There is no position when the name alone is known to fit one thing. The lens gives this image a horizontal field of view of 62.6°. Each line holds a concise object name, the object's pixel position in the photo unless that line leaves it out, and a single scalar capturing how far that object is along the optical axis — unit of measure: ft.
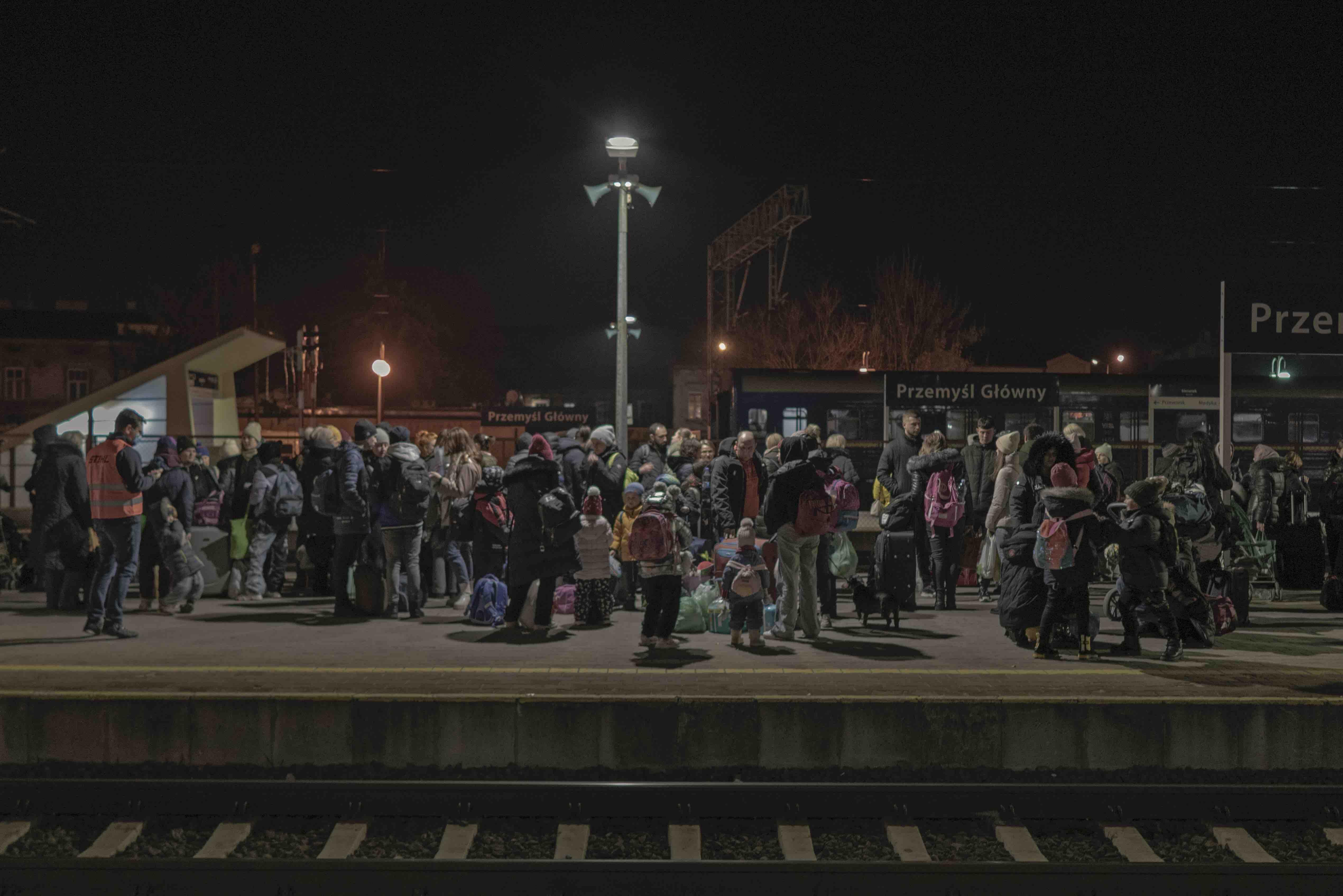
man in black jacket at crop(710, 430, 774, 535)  30.76
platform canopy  77.97
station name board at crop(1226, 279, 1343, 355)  34.40
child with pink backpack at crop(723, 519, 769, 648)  28.86
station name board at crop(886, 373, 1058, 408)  62.80
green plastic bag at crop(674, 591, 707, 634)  32.53
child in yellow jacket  31.83
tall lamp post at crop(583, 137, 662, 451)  58.85
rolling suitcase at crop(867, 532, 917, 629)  33.60
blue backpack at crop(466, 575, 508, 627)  33.53
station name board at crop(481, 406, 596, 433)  95.61
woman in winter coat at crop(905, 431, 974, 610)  35.96
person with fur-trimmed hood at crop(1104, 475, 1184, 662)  27.27
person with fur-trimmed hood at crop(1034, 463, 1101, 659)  26.86
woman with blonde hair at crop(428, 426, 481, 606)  35.04
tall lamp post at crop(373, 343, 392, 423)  78.54
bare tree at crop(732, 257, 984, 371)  205.98
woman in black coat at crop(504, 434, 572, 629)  30.68
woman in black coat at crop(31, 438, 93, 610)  33.68
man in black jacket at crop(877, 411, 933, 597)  37.14
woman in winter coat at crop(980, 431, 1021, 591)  35.19
